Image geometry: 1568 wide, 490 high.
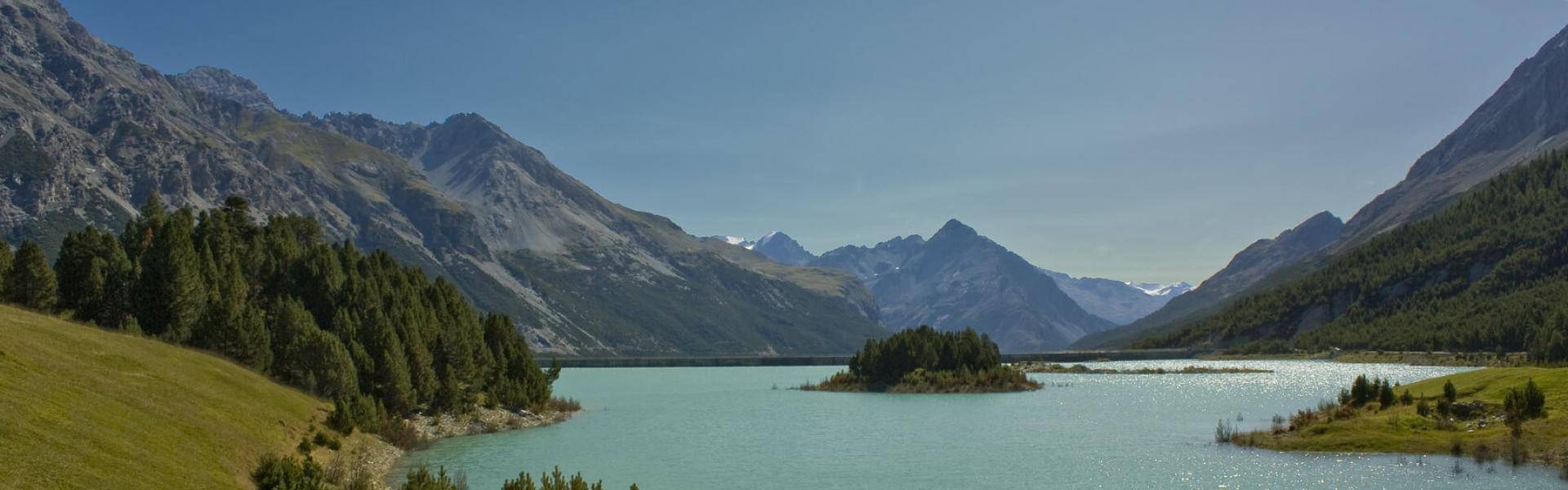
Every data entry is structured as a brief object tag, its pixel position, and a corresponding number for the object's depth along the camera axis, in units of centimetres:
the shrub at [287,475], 3516
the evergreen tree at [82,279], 6706
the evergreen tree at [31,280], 6300
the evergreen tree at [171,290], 6625
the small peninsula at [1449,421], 4866
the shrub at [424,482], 3045
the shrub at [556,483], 2955
